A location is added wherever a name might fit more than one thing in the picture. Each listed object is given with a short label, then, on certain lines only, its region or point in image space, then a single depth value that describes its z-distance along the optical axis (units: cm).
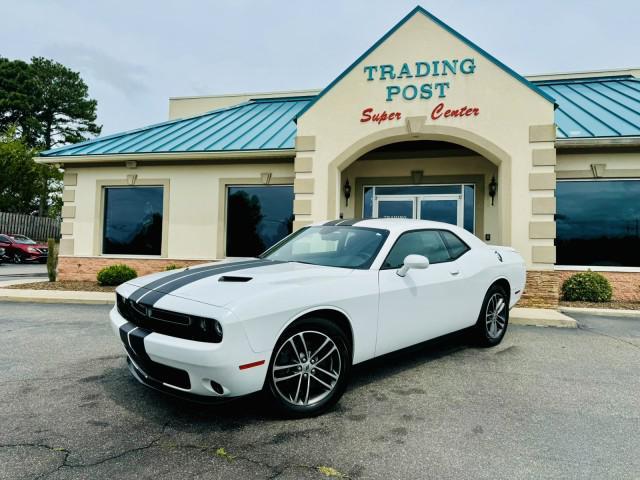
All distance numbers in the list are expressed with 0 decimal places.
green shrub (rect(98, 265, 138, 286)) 1089
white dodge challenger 280
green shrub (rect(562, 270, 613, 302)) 904
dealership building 880
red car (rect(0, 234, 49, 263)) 2219
